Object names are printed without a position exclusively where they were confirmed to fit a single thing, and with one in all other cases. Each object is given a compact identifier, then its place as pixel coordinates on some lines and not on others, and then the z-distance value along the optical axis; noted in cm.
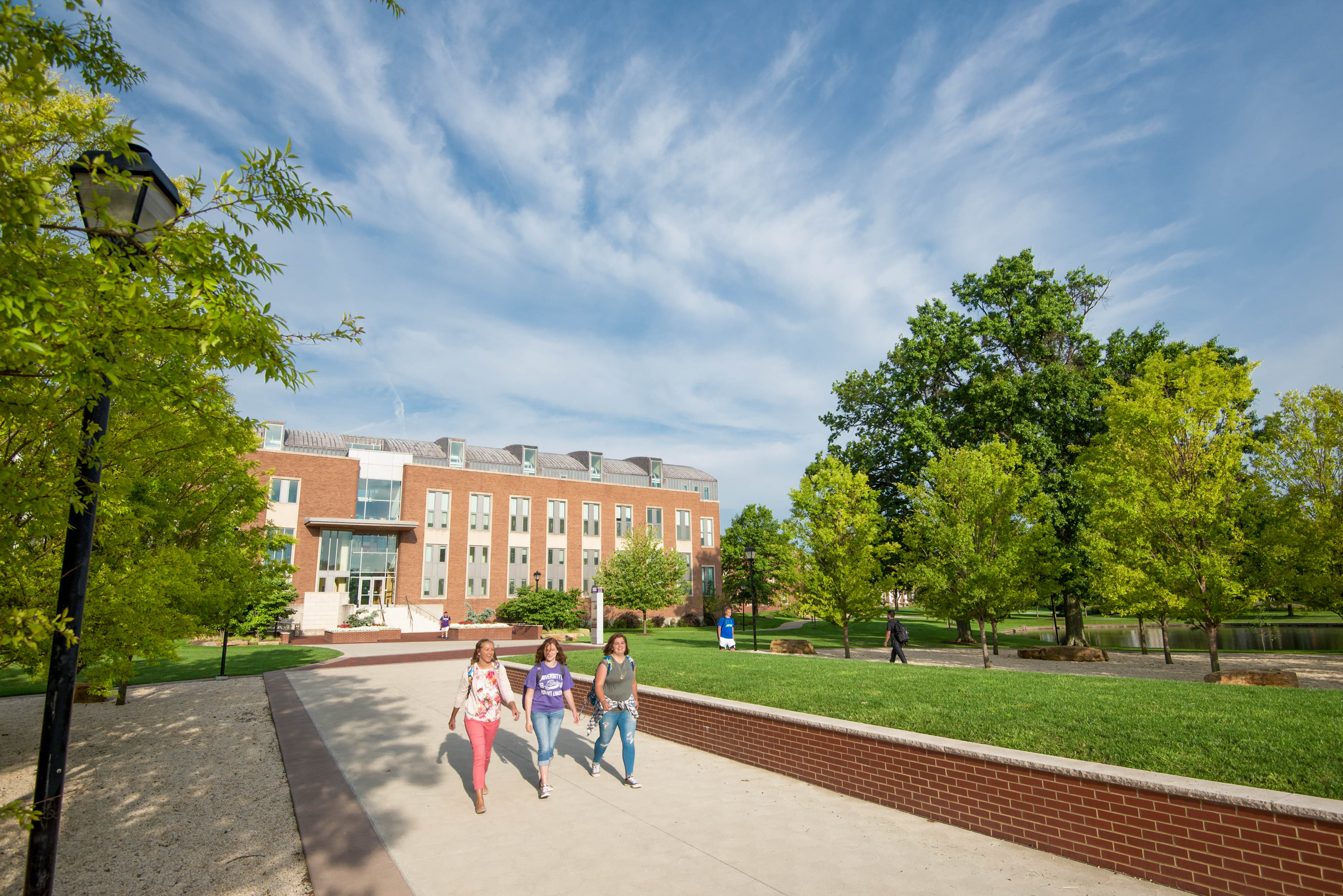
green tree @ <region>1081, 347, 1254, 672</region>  1828
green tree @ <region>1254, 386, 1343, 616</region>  1856
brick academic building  4369
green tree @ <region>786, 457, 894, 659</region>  2314
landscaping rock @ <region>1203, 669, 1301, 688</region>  1239
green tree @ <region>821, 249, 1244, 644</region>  2830
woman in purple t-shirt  755
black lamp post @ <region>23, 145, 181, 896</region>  384
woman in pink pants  715
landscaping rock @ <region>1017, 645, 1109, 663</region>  2314
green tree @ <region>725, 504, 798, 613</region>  5241
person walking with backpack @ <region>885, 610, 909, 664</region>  1823
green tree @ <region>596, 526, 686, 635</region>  4425
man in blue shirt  2217
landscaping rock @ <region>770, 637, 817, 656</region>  2241
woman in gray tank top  808
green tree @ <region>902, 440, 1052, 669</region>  2102
